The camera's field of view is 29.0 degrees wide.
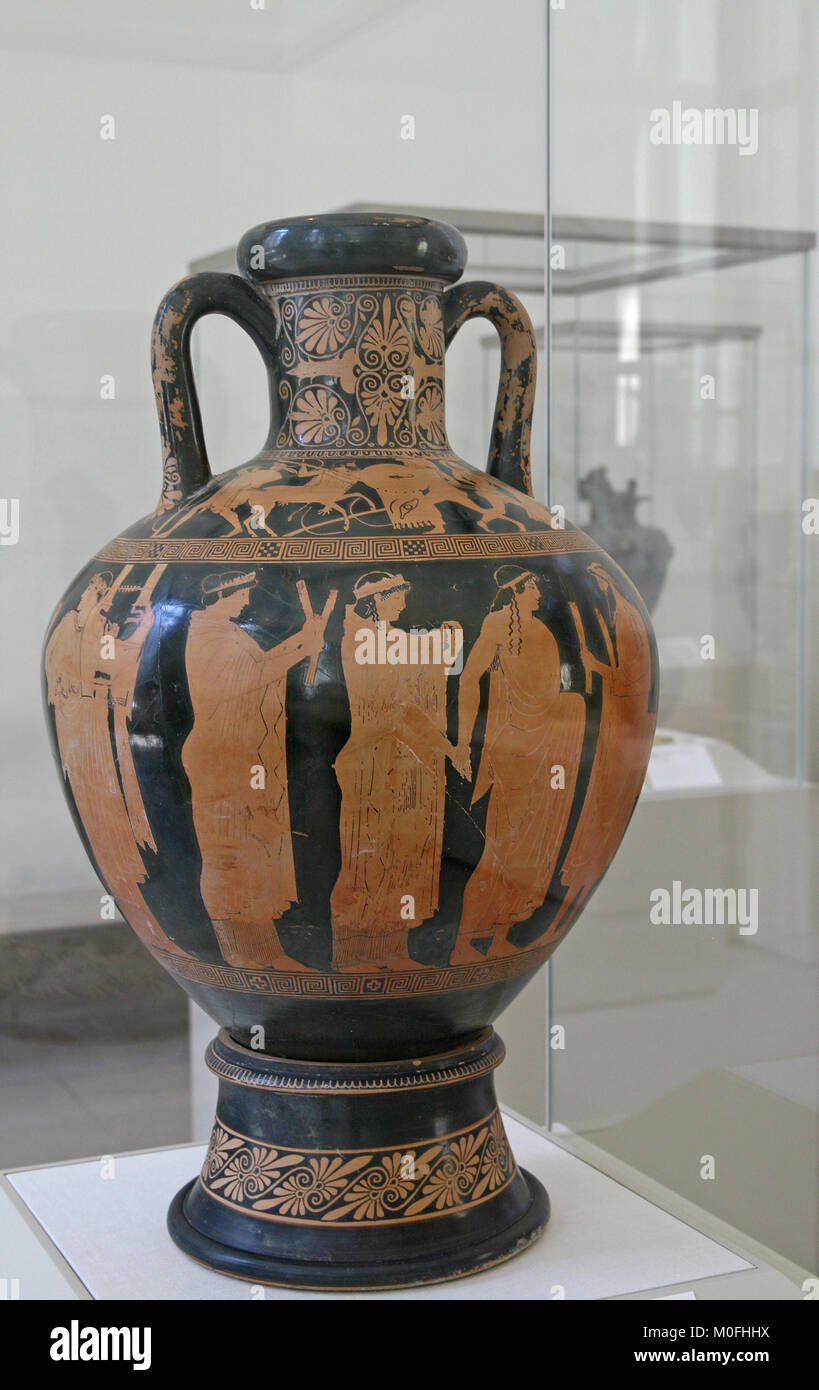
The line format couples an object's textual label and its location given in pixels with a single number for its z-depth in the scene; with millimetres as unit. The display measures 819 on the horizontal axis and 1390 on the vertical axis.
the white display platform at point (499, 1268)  1444
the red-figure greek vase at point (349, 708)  1271
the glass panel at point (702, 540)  1869
